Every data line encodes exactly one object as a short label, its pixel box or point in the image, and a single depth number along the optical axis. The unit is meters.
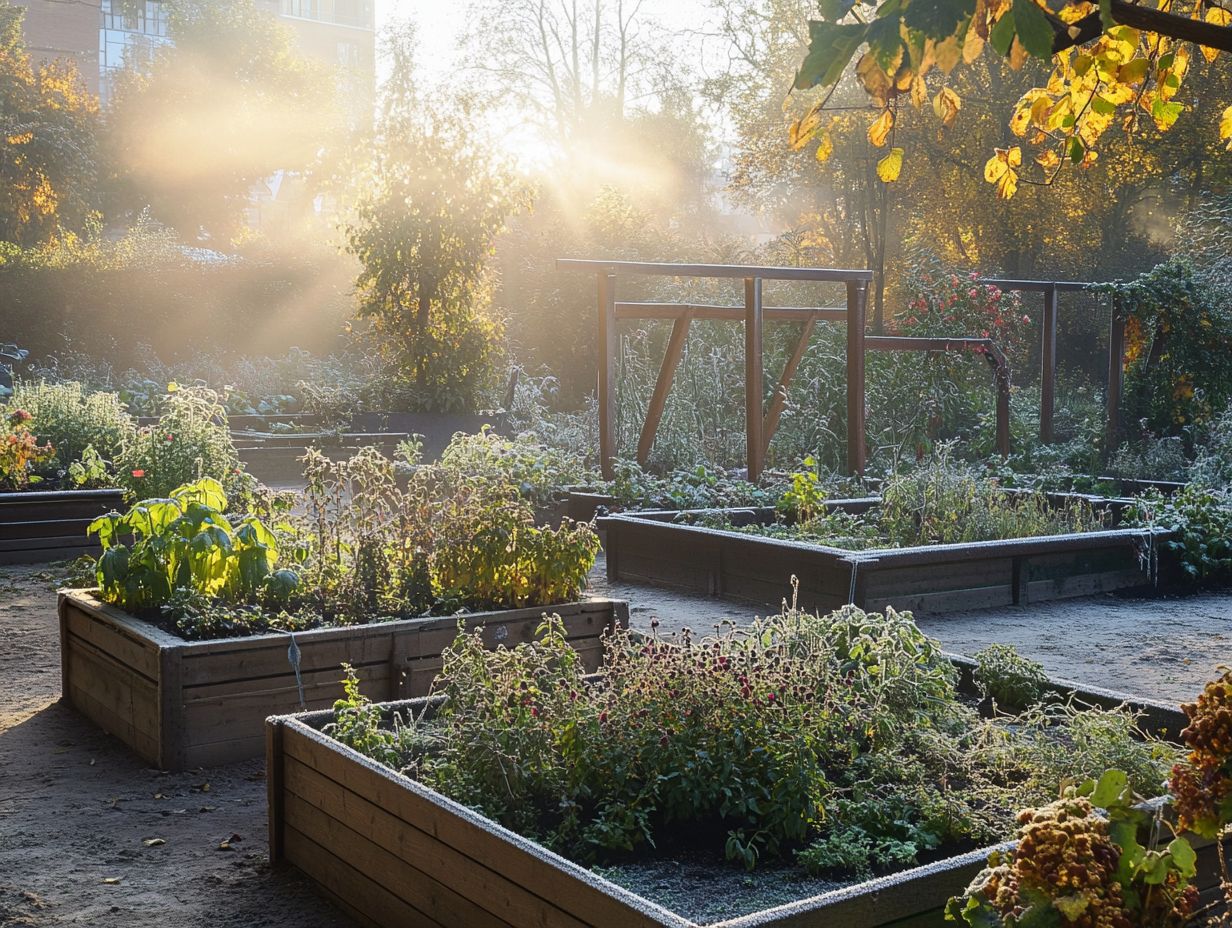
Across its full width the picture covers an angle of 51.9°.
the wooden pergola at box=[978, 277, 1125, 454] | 12.07
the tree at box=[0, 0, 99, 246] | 26.97
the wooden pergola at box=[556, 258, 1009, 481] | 9.49
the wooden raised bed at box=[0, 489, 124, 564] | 8.93
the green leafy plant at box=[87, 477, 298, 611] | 4.94
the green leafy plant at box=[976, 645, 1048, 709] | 4.22
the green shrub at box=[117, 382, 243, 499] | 7.81
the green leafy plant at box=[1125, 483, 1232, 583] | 8.23
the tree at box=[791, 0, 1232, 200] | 1.47
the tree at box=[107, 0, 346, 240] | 37.81
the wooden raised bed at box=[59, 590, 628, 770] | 4.41
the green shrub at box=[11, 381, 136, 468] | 10.56
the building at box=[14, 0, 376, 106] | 52.91
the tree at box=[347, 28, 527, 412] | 13.28
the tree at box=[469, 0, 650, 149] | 33.69
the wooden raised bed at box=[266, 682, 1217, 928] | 2.45
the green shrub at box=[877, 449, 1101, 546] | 8.05
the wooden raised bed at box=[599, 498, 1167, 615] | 6.96
